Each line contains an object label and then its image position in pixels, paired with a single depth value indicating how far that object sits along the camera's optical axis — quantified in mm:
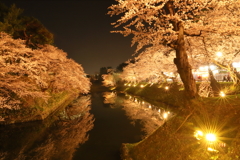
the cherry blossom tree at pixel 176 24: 5727
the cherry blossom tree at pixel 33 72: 10223
